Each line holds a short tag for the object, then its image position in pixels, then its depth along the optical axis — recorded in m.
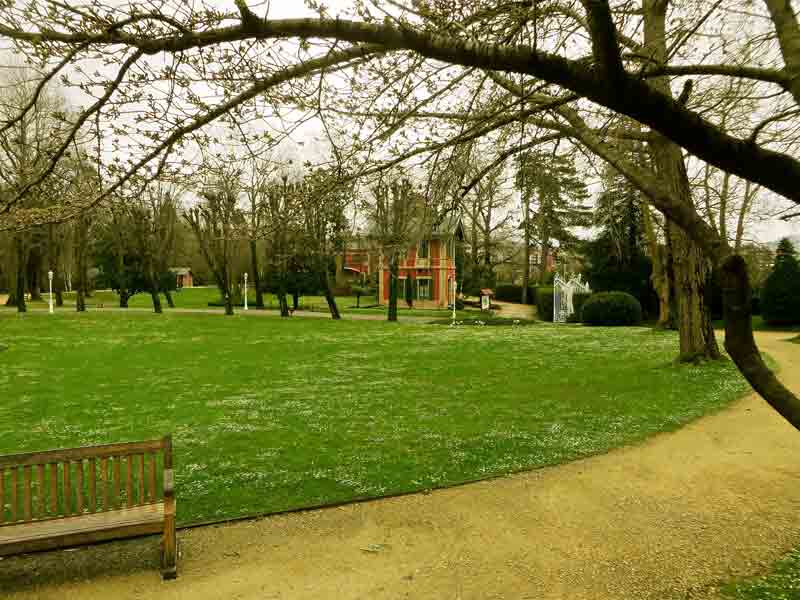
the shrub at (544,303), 35.72
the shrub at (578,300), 35.02
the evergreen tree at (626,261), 33.72
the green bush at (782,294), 26.52
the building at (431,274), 45.88
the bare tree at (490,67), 3.22
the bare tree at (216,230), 32.96
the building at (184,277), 86.05
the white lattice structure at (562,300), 33.81
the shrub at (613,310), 29.08
